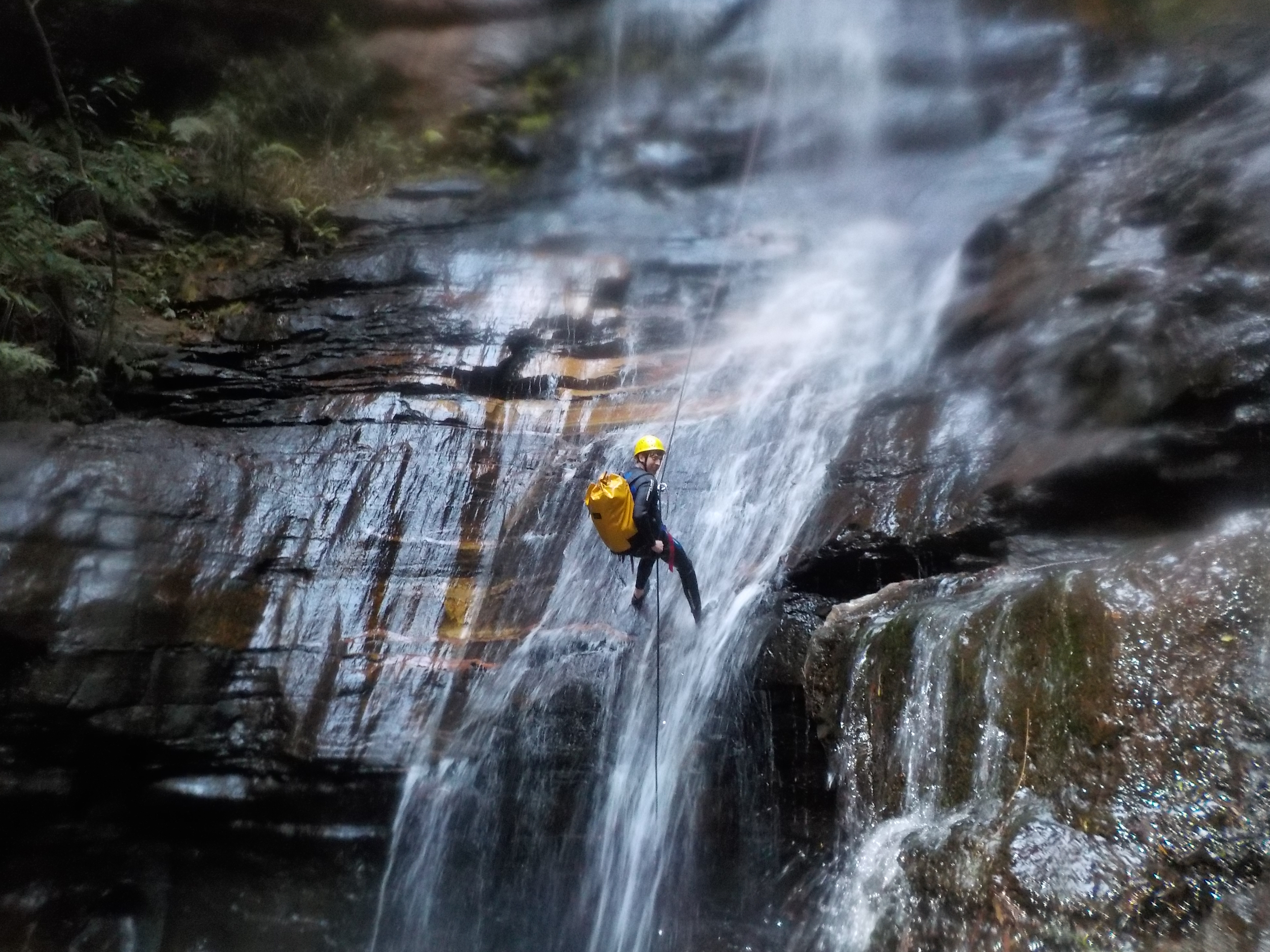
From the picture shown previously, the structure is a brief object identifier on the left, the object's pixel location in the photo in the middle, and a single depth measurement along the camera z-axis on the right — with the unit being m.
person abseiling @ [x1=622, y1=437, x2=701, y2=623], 5.86
